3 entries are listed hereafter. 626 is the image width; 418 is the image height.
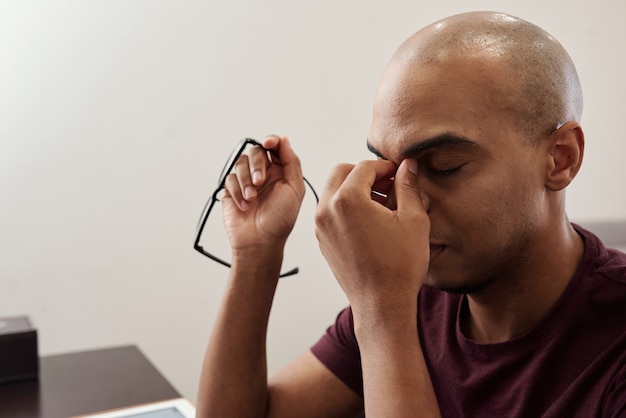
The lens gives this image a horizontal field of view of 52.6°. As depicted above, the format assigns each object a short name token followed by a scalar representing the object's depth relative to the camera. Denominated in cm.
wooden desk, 121
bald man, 84
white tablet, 115
